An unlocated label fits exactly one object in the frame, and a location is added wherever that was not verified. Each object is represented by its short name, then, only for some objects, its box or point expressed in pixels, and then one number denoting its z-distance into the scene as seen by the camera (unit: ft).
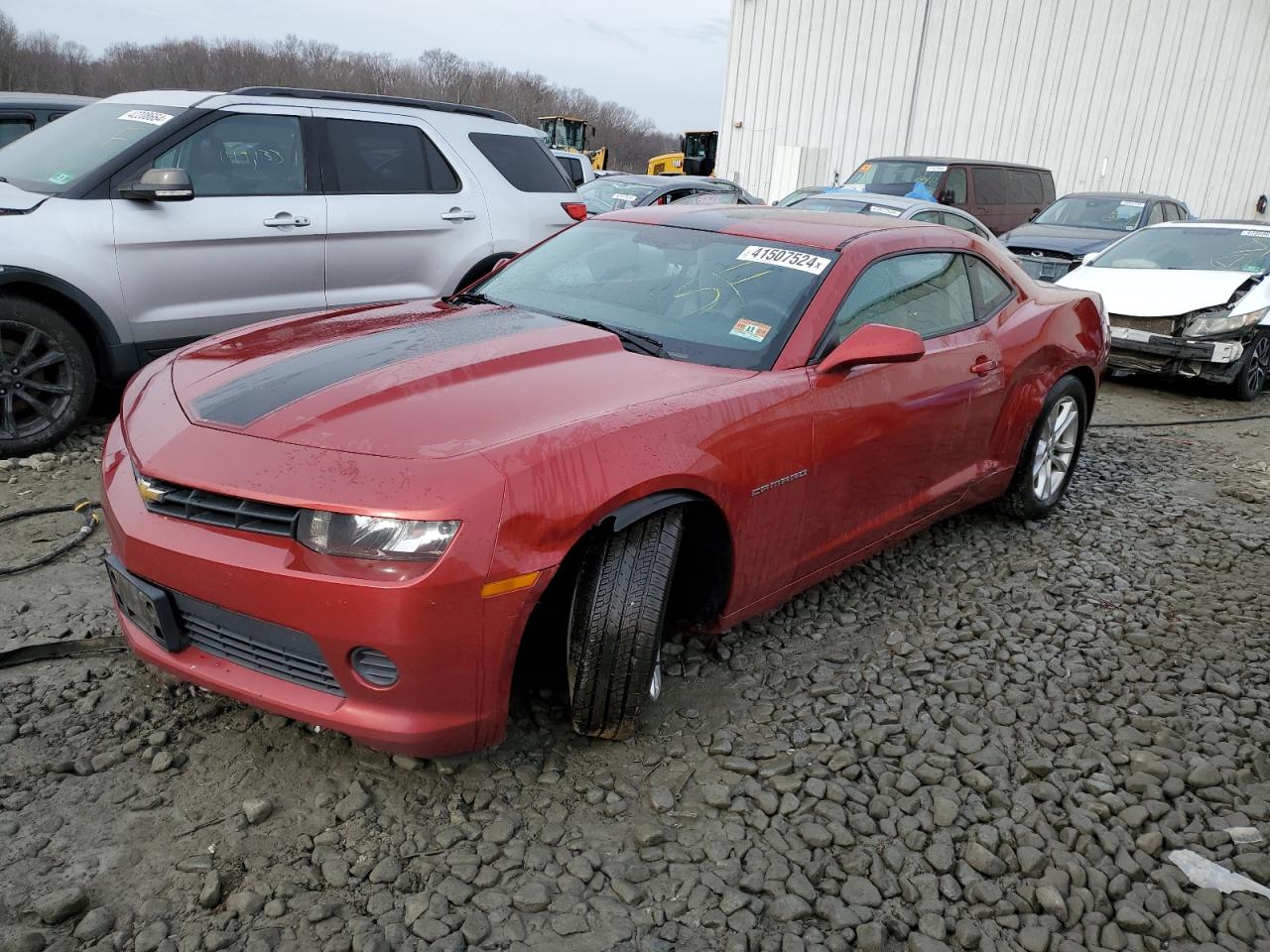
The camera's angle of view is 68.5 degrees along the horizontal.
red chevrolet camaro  7.17
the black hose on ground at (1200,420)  22.66
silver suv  15.21
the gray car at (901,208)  31.73
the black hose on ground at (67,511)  11.66
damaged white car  25.58
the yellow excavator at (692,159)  107.62
